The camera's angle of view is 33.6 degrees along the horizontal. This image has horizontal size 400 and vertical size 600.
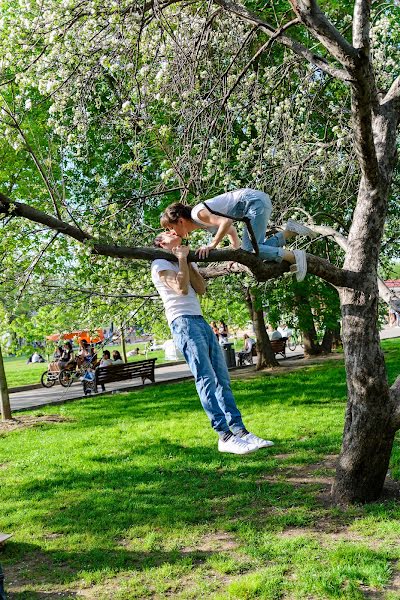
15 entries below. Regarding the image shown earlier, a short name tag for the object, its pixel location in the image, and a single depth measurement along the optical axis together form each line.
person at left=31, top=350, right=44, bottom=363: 43.28
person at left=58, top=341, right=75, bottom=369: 23.03
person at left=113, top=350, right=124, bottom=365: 20.89
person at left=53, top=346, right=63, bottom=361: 24.87
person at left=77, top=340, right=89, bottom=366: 21.74
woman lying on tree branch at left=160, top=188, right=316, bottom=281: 4.79
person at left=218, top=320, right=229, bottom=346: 27.93
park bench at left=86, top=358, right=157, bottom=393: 18.08
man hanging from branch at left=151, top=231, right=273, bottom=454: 4.73
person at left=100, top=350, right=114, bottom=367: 19.69
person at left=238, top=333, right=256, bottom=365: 25.22
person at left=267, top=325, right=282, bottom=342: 29.52
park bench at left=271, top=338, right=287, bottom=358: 23.17
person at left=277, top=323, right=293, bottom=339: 34.41
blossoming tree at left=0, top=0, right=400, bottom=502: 5.00
